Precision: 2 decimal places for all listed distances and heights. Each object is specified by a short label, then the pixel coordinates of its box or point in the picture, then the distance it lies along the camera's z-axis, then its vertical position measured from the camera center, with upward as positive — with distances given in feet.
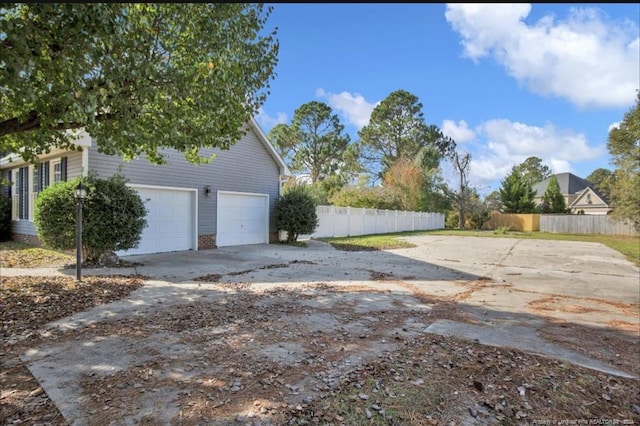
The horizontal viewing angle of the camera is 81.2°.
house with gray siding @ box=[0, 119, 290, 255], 34.73 +2.56
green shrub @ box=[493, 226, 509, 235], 88.23 -3.77
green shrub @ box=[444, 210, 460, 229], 122.09 -1.69
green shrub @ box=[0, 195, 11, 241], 43.16 -0.89
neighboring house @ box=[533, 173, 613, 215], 137.60 +8.31
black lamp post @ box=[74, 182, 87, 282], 22.33 -0.42
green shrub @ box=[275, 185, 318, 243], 48.06 -0.08
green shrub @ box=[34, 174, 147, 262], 27.27 -0.42
